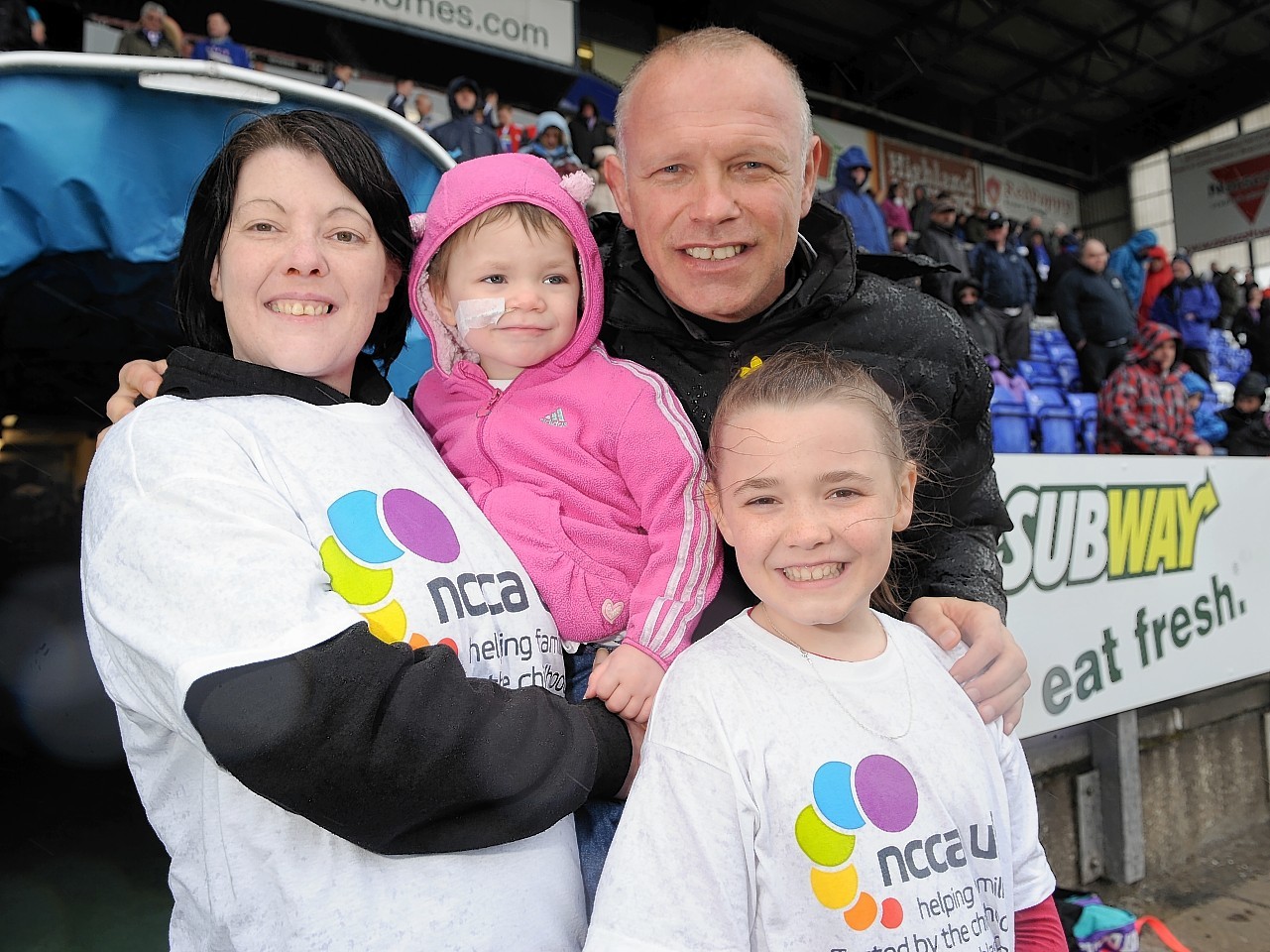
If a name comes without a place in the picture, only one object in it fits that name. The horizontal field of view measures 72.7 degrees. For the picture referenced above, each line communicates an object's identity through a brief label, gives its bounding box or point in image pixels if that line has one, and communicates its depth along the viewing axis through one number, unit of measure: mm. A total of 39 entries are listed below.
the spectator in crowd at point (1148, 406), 7383
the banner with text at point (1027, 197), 20828
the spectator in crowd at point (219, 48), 7824
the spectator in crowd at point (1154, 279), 12453
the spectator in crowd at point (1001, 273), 10531
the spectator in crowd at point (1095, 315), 9586
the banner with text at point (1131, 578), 3447
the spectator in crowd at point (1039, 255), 12027
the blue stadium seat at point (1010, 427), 7648
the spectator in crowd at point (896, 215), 12164
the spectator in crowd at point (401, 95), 9035
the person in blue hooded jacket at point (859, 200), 9555
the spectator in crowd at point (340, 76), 8448
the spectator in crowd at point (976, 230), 13273
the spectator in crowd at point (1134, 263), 12516
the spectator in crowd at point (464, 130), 8141
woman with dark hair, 917
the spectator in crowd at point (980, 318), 8742
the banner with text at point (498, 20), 9750
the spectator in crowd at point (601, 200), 5988
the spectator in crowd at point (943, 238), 10422
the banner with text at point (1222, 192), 19906
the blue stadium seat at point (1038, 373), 8977
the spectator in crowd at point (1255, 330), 12875
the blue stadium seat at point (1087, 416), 8453
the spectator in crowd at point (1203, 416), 9055
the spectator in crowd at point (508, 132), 9125
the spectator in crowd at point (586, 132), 10062
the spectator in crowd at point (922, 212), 11115
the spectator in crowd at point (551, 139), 8828
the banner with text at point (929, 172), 18672
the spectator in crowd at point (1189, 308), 11672
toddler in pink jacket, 1435
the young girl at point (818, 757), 1100
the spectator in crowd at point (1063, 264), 10341
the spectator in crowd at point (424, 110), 8727
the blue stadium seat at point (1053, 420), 8070
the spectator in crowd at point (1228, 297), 13969
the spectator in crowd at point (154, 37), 7297
